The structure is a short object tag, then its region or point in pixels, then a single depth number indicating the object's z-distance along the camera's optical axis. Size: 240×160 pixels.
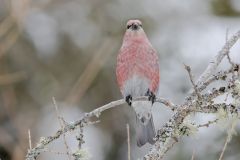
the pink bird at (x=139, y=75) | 7.89
